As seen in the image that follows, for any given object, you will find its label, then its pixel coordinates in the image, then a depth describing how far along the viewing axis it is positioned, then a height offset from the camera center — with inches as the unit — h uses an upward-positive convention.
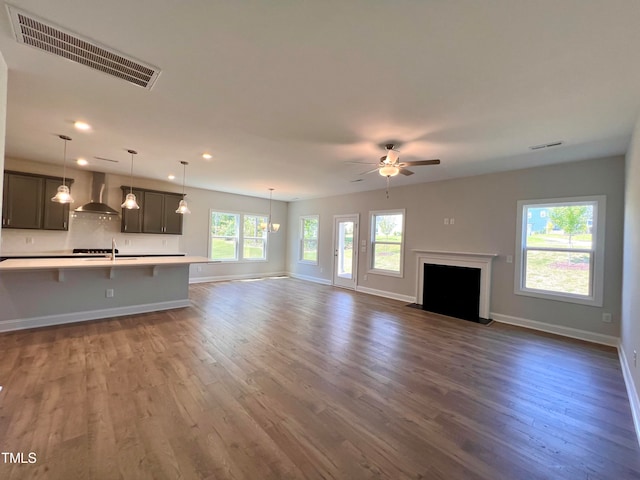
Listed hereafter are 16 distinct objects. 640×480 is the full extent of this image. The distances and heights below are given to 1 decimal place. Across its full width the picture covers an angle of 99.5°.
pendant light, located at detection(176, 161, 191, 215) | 191.7 +19.7
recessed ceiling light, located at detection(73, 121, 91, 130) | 126.3 +50.4
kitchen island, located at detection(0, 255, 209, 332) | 141.6 -34.4
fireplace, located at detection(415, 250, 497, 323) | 193.0 -29.8
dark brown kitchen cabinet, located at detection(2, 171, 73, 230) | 190.2 +18.5
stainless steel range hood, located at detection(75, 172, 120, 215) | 219.4 +33.9
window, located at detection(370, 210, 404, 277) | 250.7 +0.0
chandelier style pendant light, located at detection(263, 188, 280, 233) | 307.0 +14.0
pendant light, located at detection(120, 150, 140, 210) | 169.2 +20.4
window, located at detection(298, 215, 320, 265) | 335.0 +0.4
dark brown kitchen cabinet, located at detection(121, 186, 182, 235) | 238.8 +17.5
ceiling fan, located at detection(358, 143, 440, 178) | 133.3 +39.7
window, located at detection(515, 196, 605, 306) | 154.0 -0.5
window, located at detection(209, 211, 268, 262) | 309.4 -0.7
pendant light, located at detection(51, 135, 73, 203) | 138.7 +18.4
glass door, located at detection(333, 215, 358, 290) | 287.1 -11.0
